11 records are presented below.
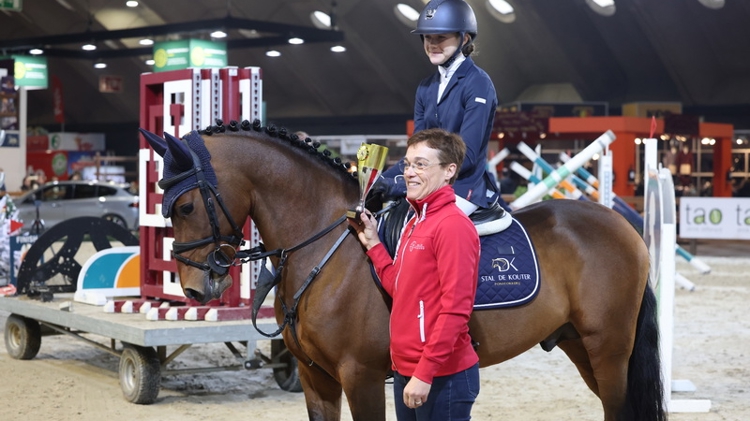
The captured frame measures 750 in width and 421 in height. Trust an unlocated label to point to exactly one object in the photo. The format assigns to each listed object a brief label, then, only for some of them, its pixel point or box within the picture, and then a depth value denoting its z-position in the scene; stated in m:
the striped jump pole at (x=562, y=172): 8.49
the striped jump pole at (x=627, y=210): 9.89
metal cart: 5.28
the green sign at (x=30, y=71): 22.55
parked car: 20.16
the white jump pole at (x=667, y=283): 5.41
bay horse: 3.17
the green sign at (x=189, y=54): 19.39
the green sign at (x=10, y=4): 15.74
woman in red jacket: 2.38
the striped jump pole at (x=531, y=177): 10.90
